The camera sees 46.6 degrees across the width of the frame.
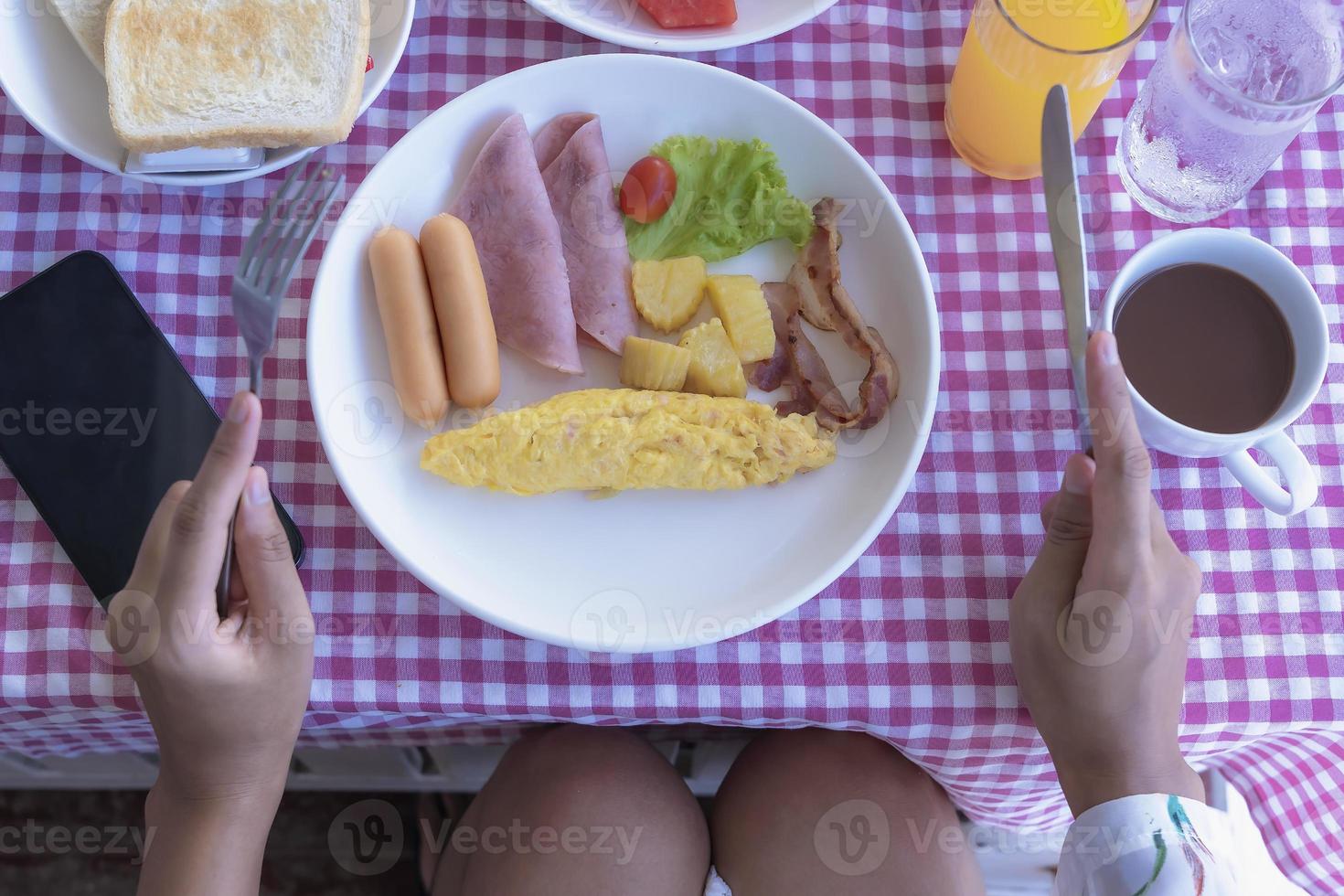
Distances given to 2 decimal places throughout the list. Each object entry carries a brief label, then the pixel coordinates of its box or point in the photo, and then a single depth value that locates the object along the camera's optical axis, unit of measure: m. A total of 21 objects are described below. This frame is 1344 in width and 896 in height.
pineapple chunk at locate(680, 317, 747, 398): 0.69
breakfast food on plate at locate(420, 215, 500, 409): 0.67
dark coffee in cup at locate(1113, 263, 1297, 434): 0.65
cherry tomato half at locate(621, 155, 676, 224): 0.69
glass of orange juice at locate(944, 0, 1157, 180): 0.66
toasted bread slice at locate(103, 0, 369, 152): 0.68
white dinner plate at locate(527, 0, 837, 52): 0.70
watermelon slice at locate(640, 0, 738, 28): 0.71
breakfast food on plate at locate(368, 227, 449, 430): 0.67
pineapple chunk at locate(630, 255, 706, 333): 0.69
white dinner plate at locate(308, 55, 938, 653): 0.66
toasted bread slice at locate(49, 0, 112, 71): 0.68
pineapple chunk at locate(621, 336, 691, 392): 0.68
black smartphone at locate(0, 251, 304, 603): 0.66
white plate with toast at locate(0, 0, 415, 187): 0.67
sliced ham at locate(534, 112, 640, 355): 0.69
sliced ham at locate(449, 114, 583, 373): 0.68
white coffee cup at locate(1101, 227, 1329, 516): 0.64
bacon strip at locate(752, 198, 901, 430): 0.68
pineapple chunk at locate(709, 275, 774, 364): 0.69
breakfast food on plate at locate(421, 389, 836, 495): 0.67
